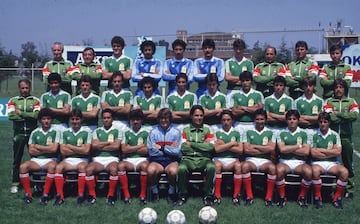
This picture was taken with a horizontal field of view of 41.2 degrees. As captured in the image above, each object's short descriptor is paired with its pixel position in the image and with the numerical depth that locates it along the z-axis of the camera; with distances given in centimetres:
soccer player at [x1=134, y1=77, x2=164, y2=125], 695
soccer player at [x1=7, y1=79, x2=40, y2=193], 695
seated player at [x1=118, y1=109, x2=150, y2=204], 650
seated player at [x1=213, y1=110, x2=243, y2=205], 653
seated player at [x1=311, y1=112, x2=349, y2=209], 633
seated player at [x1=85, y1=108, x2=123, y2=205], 649
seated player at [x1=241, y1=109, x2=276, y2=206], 645
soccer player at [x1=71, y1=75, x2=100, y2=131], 700
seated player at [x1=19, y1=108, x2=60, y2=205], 648
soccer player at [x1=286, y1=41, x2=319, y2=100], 712
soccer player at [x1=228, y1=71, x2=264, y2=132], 695
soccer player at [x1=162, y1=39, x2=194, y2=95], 738
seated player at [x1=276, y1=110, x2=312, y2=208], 638
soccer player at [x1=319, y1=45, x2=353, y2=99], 704
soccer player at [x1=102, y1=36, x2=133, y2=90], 748
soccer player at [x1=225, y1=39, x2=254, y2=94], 732
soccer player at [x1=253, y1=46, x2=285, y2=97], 723
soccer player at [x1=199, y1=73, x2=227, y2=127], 696
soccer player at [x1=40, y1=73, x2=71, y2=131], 700
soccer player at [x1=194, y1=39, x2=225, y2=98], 737
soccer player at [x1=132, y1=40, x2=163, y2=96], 740
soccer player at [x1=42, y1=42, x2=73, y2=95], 746
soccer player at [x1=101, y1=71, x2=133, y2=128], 702
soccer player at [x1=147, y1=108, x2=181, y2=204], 648
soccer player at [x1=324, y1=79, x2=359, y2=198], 671
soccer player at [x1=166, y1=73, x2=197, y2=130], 696
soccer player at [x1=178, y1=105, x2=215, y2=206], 639
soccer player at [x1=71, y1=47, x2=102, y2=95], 745
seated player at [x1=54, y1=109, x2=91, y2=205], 647
